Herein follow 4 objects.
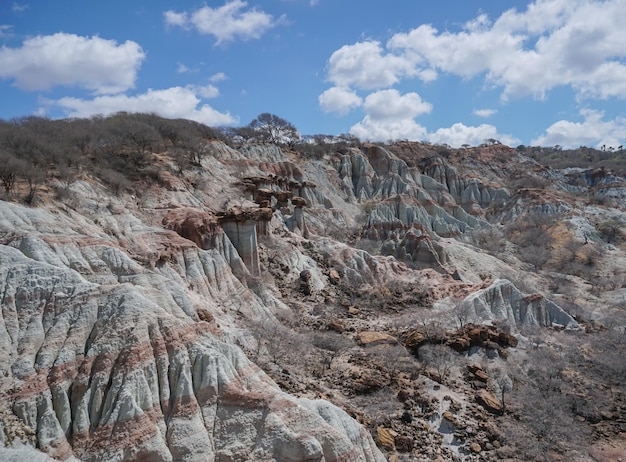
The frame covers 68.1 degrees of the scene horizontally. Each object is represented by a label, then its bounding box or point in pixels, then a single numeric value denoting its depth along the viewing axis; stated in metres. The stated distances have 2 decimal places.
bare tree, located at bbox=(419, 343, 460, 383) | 22.22
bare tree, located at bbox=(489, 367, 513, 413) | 21.00
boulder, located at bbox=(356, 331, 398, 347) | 24.00
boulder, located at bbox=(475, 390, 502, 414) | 19.44
